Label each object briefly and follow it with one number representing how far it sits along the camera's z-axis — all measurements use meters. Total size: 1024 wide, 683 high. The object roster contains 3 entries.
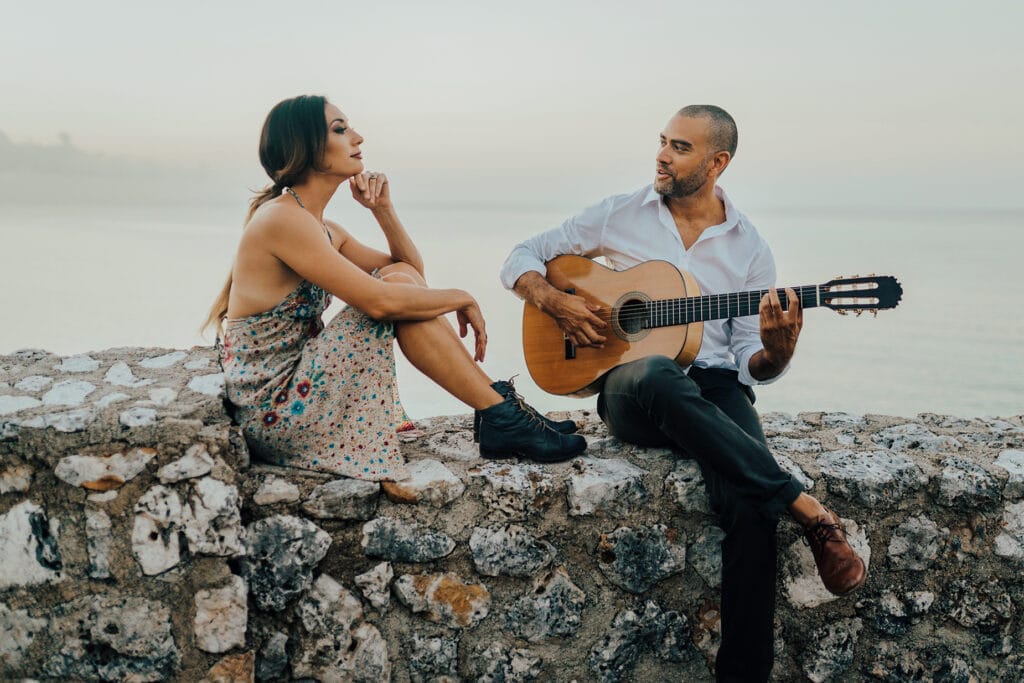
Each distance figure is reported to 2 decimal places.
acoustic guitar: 2.80
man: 2.53
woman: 2.52
